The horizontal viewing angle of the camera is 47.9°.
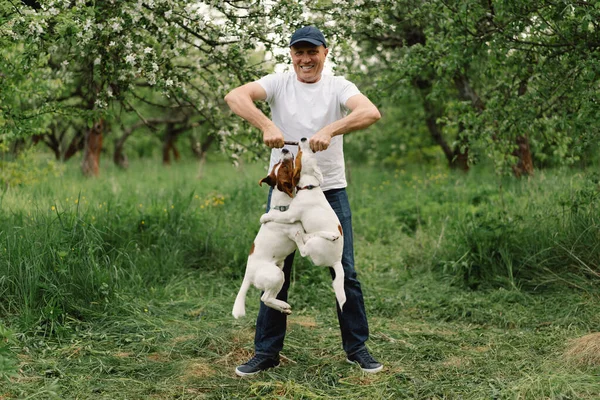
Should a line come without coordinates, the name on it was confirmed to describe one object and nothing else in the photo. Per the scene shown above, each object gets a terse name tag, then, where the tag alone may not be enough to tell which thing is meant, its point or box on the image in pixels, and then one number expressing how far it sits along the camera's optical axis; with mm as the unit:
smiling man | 3865
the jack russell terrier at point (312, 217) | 3809
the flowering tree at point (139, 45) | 5254
